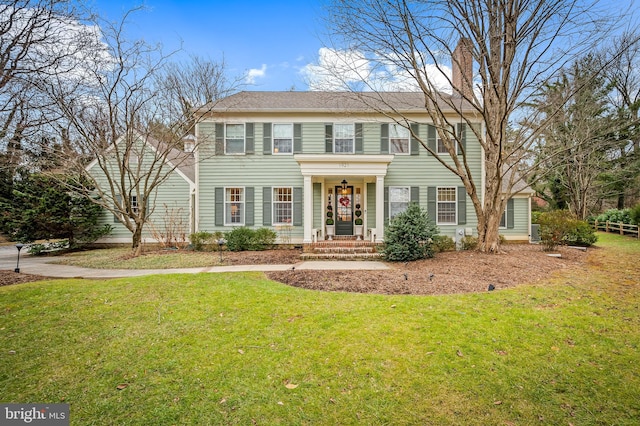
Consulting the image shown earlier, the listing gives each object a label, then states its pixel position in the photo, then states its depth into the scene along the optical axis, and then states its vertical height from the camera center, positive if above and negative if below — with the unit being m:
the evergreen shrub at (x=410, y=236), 9.27 -0.58
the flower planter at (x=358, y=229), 12.86 -0.47
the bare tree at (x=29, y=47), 5.55 +3.57
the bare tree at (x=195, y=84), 11.69 +5.61
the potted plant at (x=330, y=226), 12.86 -0.34
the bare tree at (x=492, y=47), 8.23 +5.10
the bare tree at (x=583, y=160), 18.04 +3.89
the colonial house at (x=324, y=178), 12.79 +2.05
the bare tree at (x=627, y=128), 18.22 +6.11
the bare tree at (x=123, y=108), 9.26 +3.94
